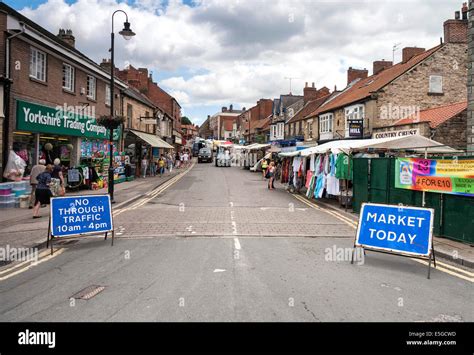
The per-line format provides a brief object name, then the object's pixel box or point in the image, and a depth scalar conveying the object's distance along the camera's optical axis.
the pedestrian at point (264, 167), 30.35
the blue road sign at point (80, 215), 7.84
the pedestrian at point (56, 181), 12.03
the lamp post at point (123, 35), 14.74
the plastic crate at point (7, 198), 13.11
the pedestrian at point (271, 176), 21.89
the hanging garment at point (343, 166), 14.03
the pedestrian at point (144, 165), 28.86
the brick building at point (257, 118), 71.19
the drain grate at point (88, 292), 5.07
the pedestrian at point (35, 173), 12.30
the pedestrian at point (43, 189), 10.54
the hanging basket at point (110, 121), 15.24
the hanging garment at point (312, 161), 17.17
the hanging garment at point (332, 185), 14.84
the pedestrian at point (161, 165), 31.25
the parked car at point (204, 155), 59.28
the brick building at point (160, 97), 44.31
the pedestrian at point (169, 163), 38.22
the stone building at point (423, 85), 26.75
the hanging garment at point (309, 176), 17.62
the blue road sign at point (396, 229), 6.67
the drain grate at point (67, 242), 8.61
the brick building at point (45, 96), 13.38
